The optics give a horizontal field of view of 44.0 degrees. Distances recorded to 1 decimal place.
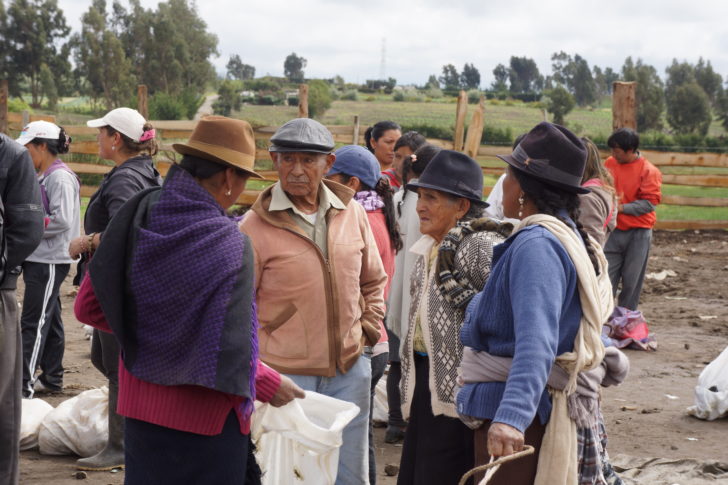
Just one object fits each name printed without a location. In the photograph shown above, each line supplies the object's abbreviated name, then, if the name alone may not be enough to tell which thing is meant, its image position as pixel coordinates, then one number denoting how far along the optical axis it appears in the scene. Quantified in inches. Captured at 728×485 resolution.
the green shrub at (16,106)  1832.4
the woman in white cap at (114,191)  189.5
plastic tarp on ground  207.0
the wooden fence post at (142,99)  708.0
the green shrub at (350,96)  3203.7
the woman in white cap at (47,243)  250.2
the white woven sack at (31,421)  221.3
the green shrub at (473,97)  3121.3
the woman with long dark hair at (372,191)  198.2
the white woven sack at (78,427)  215.8
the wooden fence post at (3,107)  727.1
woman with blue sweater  104.0
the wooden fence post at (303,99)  649.0
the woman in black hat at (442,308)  144.4
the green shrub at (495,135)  1582.2
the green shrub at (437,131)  1465.1
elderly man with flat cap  150.7
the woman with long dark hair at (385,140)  275.7
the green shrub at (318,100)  1925.4
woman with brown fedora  106.2
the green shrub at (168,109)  1316.3
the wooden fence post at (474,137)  632.1
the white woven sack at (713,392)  255.4
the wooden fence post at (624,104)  521.7
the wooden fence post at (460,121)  637.9
